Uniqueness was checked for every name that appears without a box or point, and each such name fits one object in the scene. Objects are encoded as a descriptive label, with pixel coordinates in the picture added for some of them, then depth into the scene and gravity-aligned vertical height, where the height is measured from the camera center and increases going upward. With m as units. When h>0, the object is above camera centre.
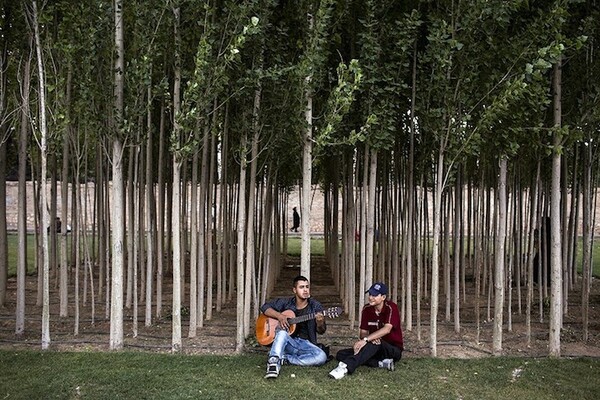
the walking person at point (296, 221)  25.01 -1.50
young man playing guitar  6.13 -1.48
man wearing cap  5.91 -1.53
